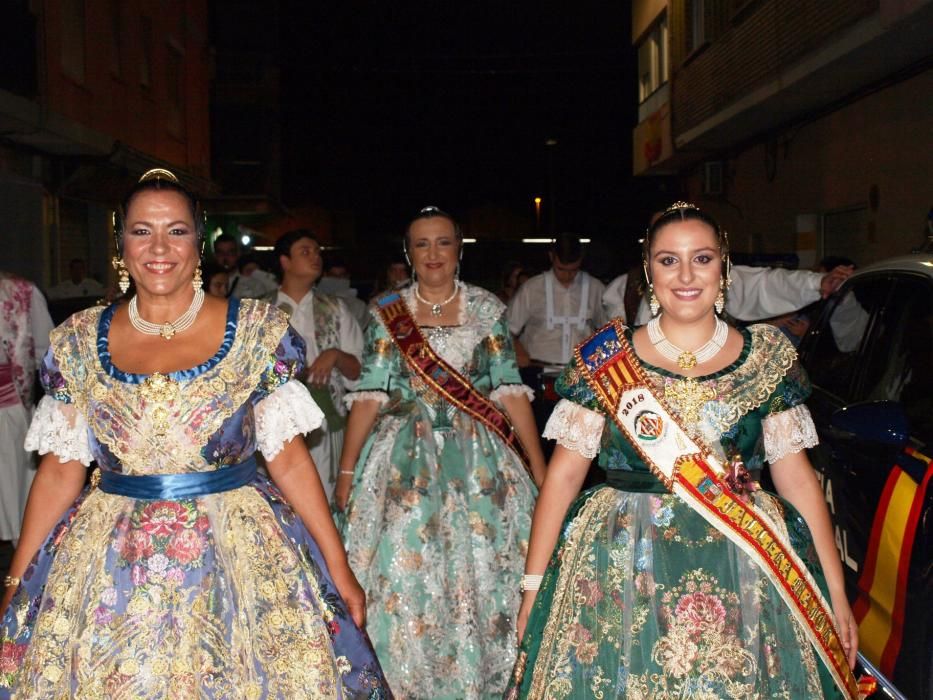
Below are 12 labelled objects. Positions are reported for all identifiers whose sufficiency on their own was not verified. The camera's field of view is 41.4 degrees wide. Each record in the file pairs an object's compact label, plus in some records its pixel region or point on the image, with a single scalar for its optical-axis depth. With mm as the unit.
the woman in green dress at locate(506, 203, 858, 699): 3336
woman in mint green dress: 5398
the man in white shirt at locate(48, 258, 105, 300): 17125
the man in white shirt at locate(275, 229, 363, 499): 7488
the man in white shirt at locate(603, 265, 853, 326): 6551
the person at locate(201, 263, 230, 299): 8355
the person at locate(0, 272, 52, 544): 7367
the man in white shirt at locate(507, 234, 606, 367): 10219
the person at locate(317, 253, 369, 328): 11523
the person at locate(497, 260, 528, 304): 16459
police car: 3750
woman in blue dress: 3275
